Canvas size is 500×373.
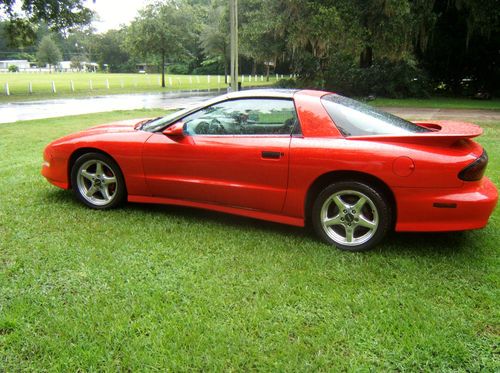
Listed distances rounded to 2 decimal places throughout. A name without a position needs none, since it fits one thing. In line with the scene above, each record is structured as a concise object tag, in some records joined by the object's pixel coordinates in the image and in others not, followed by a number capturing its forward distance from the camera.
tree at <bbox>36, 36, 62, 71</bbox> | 97.04
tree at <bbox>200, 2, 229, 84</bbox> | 47.94
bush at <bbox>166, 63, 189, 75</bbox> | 78.56
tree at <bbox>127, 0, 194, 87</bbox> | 34.53
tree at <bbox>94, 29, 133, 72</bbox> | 96.55
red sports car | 3.55
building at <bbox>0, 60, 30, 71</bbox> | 105.38
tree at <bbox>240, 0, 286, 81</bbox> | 23.53
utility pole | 11.45
